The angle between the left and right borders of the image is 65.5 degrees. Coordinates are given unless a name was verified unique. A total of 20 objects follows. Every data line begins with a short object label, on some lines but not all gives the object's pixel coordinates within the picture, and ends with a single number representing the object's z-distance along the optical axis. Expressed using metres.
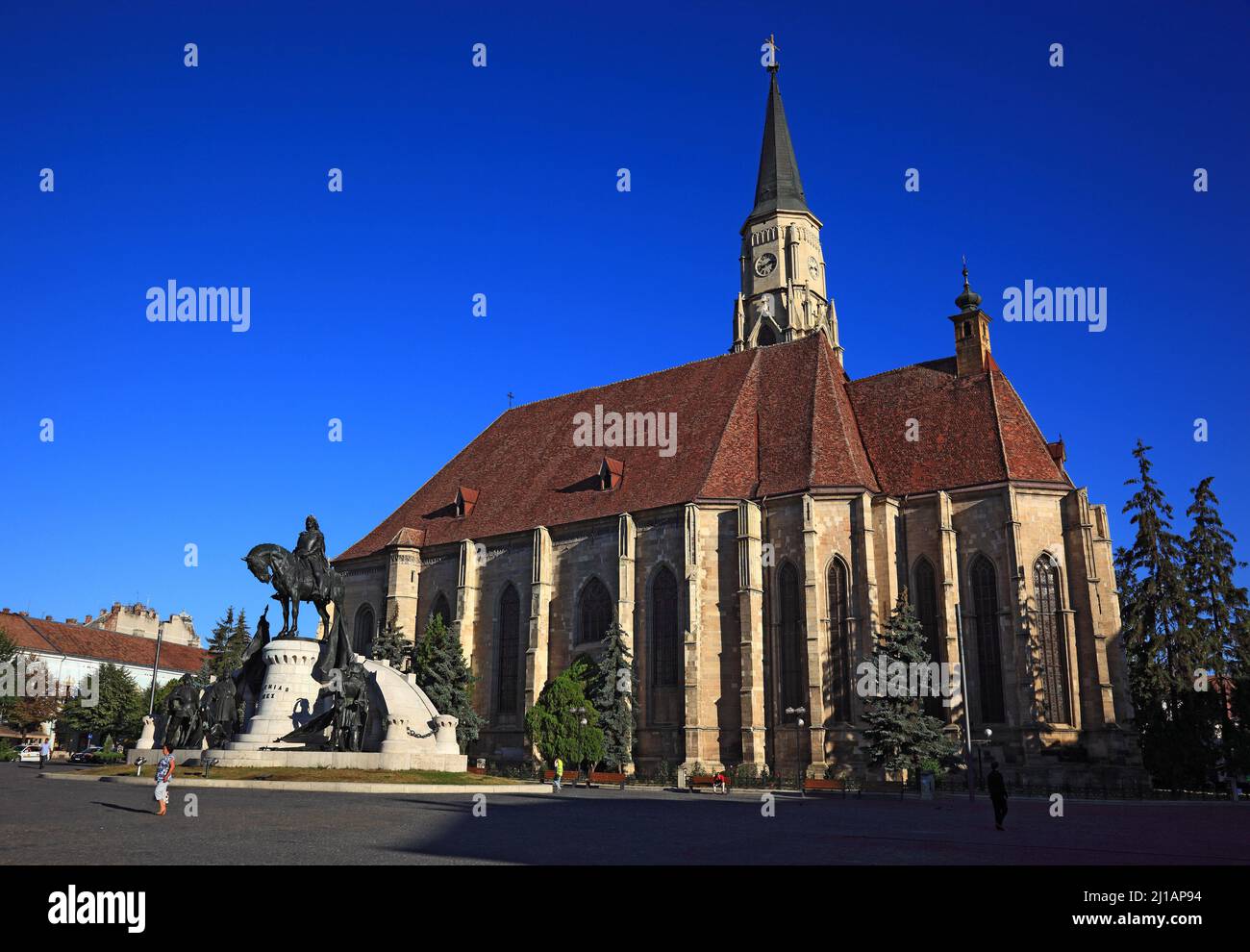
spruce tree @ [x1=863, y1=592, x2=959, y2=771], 31.66
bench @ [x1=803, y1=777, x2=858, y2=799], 31.41
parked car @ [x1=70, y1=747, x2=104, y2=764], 48.56
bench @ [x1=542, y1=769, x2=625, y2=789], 36.03
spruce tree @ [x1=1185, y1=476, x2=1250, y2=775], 37.72
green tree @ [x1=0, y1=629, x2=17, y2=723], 58.69
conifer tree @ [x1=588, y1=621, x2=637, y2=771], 39.34
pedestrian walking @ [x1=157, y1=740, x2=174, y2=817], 16.25
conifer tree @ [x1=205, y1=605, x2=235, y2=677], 77.06
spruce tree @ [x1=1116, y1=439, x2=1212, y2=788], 35.06
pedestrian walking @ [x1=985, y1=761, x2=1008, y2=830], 17.11
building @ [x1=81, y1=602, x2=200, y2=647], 96.50
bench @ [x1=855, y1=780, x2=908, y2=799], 33.38
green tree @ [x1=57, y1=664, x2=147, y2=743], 61.84
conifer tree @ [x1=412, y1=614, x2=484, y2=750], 43.25
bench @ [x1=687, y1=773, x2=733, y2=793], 33.69
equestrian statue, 29.06
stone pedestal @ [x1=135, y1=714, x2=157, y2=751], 32.15
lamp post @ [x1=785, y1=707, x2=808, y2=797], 36.47
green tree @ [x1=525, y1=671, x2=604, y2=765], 38.25
